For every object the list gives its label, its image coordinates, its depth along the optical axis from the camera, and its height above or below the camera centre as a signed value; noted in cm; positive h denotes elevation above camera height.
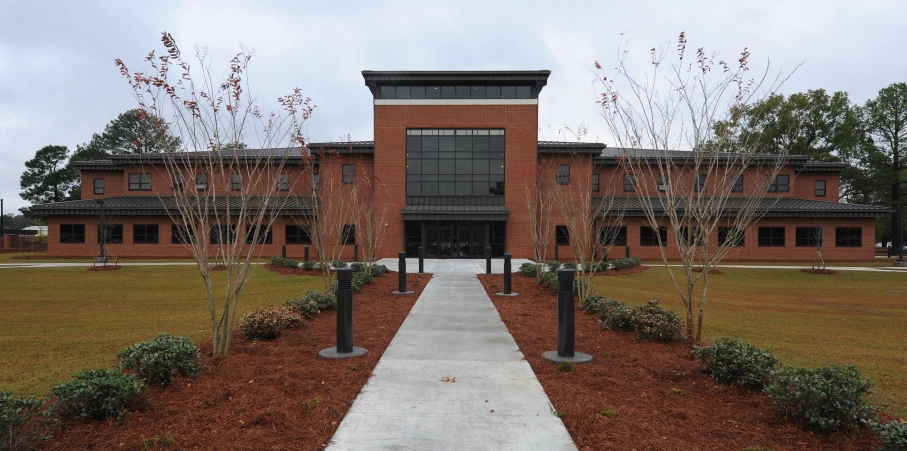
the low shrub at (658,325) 827 -173
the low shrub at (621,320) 909 -181
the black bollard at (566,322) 709 -145
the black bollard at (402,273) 1550 -160
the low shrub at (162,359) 539 -156
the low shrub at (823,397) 430 -156
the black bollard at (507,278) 1533 -174
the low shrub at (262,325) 809 -171
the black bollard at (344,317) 721 -141
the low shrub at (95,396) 438 -159
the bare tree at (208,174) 669 +71
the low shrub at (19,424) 361 -157
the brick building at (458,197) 3388 +185
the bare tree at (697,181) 706 +65
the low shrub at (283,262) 2368 -197
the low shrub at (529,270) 2106 -203
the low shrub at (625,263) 2514 -204
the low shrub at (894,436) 354 -156
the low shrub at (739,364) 546 -160
